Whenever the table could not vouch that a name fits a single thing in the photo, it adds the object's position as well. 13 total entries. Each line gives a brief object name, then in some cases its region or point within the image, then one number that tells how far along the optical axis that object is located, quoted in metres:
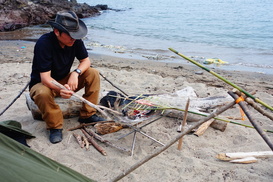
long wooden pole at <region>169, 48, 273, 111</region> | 1.78
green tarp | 1.52
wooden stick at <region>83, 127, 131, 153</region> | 3.15
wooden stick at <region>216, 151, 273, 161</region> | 2.93
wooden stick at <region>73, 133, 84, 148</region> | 3.28
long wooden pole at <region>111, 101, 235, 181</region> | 1.90
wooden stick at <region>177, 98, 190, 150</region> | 3.01
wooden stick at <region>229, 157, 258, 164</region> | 2.87
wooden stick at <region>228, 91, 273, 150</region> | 1.59
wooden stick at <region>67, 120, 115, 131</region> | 3.67
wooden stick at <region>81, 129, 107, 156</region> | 3.13
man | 3.10
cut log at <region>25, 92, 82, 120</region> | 3.75
